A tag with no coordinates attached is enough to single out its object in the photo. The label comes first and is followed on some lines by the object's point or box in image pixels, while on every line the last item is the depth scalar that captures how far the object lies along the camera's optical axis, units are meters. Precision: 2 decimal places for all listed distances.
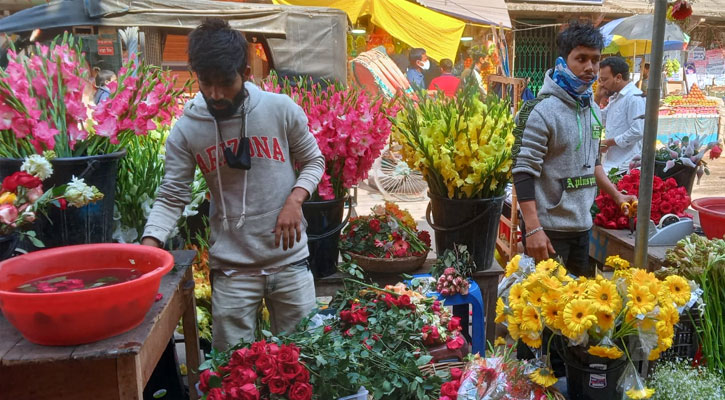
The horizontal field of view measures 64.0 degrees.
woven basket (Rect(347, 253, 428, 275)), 2.83
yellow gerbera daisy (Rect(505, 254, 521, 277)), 1.82
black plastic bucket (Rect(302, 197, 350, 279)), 2.66
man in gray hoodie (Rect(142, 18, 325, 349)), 2.02
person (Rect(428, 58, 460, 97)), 8.67
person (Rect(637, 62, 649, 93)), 8.01
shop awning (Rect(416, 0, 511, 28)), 9.87
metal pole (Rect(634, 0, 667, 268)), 1.63
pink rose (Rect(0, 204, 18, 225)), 1.49
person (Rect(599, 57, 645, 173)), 4.40
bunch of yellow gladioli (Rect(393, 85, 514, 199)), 2.62
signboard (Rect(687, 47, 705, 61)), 12.13
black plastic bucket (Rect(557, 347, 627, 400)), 1.53
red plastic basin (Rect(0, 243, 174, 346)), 1.26
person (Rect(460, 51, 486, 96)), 10.38
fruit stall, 10.47
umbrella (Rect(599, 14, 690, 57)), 7.25
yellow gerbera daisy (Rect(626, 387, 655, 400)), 1.49
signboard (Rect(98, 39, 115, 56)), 6.05
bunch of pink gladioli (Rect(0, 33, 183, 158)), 1.79
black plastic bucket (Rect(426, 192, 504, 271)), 2.73
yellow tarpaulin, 9.18
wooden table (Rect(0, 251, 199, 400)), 1.33
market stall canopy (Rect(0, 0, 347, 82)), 6.22
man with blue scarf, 2.53
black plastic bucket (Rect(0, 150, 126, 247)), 1.80
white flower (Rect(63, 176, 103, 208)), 1.62
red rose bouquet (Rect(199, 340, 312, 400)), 1.47
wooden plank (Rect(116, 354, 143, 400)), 1.37
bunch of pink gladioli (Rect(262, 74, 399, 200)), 2.61
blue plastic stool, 2.65
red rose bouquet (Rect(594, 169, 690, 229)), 3.13
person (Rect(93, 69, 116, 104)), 4.87
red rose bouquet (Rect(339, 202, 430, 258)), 2.91
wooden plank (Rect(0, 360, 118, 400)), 1.39
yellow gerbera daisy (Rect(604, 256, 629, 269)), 1.78
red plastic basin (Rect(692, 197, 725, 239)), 2.35
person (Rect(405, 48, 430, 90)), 9.91
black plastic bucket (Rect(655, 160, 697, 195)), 3.56
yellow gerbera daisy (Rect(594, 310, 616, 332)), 1.48
